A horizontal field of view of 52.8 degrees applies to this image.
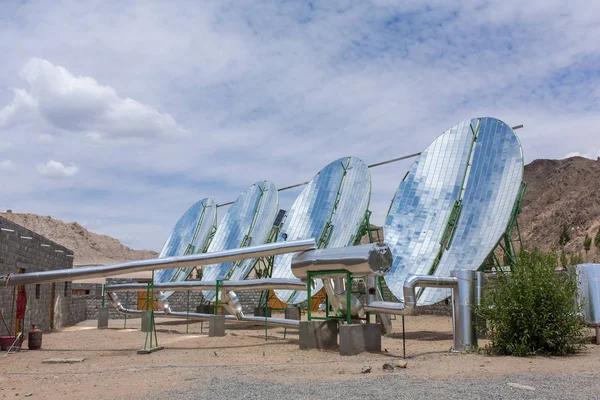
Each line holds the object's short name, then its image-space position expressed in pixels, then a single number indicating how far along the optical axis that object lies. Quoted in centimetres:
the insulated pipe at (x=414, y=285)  1655
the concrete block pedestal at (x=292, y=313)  2928
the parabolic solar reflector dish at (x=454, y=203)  2094
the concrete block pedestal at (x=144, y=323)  2728
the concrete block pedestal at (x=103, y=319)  3053
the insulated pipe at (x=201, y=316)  2292
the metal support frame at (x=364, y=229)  2741
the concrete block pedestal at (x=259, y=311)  3131
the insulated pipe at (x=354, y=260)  1620
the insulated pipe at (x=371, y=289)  1898
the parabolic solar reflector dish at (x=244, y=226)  3344
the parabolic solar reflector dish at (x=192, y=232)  3909
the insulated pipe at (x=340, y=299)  1734
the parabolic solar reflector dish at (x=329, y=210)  2769
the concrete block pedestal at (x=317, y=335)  1728
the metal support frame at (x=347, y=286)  1638
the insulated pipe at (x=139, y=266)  1941
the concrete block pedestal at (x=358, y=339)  1581
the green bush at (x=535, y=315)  1523
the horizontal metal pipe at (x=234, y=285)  2175
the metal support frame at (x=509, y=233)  2062
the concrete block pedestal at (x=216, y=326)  2298
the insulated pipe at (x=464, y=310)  1627
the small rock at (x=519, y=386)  999
